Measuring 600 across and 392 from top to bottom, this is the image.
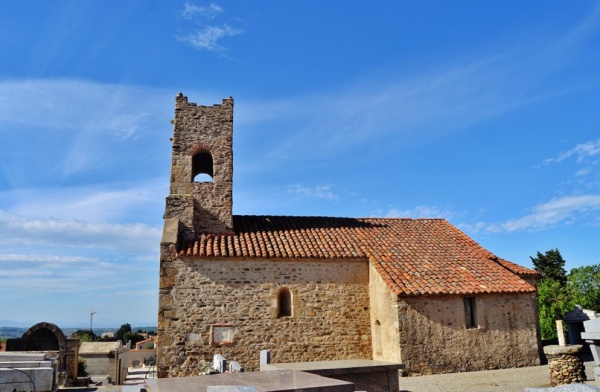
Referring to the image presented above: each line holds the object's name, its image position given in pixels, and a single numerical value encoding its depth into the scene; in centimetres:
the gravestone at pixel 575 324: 2228
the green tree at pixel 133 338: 7239
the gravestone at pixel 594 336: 1092
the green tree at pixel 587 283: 4051
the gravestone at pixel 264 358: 1191
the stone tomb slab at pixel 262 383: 670
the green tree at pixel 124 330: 7635
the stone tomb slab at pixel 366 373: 1059
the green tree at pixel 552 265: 4081
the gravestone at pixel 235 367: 1088
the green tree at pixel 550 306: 3130
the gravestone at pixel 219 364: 1198
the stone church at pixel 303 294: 1496
